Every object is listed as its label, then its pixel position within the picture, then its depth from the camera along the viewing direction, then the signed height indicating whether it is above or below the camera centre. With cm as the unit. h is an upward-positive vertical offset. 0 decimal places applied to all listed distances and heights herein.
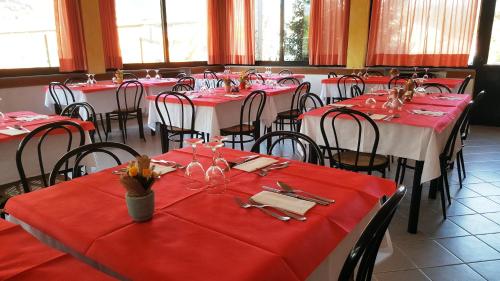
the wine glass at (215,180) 149 -48
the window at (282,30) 802 +65
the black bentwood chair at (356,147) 269 -68
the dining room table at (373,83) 523 -39
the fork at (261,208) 123 -52
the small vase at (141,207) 120 -47
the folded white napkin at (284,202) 129 -52
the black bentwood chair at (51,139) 218 -52
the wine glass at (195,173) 155 -51
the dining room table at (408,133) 258 -56
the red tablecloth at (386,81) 516 -35
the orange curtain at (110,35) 695 +50
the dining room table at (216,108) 385 -54
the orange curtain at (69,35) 638 +47
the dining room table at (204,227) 99 -53
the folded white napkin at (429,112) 298 -45
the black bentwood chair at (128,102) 548 -61
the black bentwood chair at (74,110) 337 -45
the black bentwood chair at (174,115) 396 -60
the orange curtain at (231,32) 849 +66
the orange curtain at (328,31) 736 +55
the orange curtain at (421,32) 624 +45
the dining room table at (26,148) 248 -59
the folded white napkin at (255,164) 175 -51
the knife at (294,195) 135 -52
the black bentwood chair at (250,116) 402 -64
